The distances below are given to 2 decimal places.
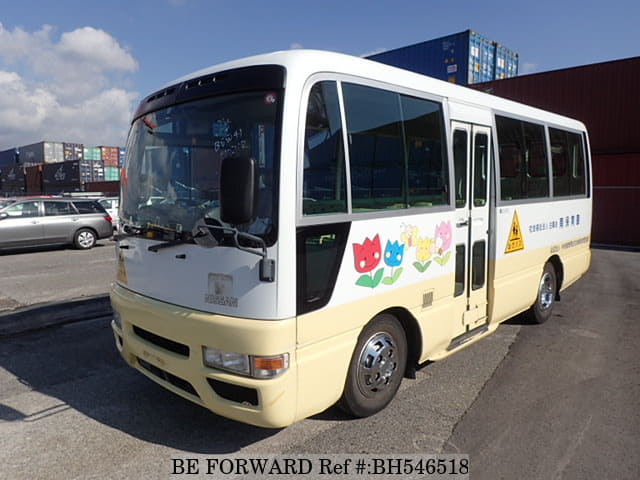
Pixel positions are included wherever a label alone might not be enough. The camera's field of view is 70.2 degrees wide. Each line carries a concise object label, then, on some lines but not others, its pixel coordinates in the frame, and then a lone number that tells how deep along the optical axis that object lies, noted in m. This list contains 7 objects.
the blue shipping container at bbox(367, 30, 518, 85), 20.23
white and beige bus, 2.87
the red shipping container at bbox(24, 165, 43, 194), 45.25
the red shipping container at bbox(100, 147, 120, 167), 52.56
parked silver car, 12.77
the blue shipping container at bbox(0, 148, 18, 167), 65.81
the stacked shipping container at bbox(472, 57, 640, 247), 15.64
